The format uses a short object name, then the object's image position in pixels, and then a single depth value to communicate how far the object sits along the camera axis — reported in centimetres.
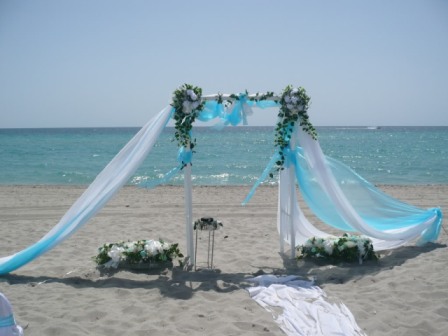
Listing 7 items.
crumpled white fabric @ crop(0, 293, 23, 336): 247
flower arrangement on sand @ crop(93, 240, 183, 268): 587
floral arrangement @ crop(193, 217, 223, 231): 557
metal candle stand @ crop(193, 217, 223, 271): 557
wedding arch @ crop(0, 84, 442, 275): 560
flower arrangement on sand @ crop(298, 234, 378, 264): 619
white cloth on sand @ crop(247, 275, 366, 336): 401
